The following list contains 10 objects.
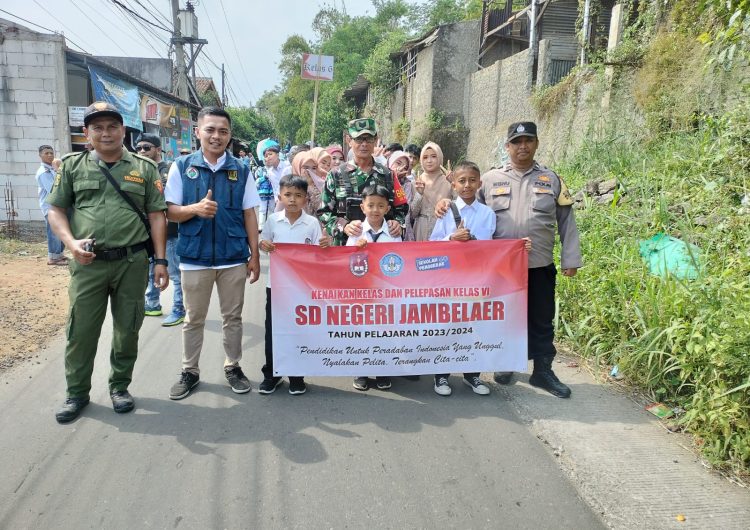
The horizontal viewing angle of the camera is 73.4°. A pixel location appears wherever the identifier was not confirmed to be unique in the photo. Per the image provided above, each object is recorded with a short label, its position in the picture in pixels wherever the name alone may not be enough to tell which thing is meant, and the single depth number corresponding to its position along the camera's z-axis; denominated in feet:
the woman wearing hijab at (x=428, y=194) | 15.78
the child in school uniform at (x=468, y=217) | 12.26
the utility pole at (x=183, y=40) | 56.44
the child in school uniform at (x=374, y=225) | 11.93
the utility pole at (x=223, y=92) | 113.13
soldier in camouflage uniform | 13.14
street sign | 35.85
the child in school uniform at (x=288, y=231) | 12.09
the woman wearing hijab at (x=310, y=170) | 19.32
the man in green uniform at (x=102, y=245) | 10.46
